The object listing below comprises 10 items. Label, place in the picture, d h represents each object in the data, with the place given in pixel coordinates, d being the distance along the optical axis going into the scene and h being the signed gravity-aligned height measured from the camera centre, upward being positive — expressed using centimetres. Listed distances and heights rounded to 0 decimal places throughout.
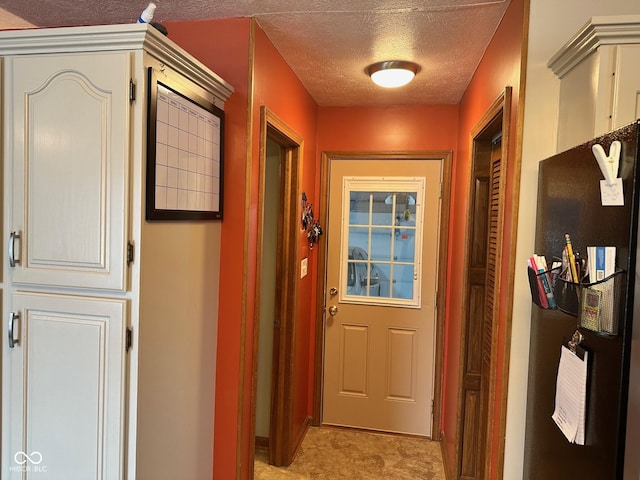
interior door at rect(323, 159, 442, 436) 319 -50
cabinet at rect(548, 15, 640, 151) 119 +44
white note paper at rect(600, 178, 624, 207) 96 +9
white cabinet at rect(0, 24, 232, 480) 139 -14
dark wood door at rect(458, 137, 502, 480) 241 -55
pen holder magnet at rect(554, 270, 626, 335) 96 -16
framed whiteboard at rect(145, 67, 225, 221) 143 +24
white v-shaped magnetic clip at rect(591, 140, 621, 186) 98 +16
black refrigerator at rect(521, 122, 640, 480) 93 -24
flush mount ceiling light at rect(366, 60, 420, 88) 230 +81
